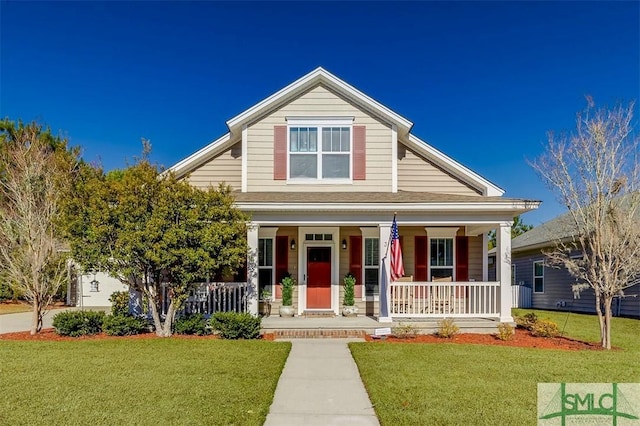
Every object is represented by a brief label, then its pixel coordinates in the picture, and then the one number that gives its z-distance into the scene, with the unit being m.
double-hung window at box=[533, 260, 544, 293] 21.06
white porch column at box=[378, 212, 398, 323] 11.28
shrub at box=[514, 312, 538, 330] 11.20
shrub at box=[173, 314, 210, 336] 10.36
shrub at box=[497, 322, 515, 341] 10.13
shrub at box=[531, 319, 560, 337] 10.62
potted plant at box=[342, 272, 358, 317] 12.73
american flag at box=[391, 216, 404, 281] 10.71
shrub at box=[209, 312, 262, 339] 9.95
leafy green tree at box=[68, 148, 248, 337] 9.55
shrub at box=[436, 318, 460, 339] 10.28
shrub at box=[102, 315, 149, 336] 10.19
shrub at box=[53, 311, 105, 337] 10.23
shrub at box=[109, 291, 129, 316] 11.48
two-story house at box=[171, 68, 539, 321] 12.27
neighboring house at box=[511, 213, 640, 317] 16.33
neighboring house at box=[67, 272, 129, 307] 19.72
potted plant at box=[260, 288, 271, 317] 12.92
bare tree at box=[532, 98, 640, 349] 9.33
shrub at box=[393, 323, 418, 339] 10.26
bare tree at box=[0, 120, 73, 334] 10.62
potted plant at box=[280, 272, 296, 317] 12.65
